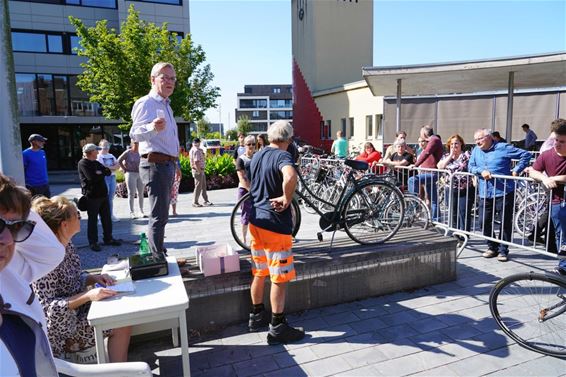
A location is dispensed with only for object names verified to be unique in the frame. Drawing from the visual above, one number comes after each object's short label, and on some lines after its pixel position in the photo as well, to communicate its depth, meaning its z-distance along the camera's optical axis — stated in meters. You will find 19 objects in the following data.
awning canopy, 8.77
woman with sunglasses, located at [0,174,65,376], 1.33
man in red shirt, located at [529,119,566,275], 3.89
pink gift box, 3.46
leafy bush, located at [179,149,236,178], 13.89
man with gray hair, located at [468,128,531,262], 5.27
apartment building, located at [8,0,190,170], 24.42
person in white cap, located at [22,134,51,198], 6.89
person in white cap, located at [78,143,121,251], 6.22
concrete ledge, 3.54
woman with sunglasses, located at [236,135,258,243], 5.36
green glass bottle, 3.31
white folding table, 2.22
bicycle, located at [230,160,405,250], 4.59
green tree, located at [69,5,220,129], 18.42
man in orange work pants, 3.26
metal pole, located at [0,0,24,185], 3.17
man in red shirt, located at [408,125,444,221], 6.54
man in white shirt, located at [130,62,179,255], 3.45
